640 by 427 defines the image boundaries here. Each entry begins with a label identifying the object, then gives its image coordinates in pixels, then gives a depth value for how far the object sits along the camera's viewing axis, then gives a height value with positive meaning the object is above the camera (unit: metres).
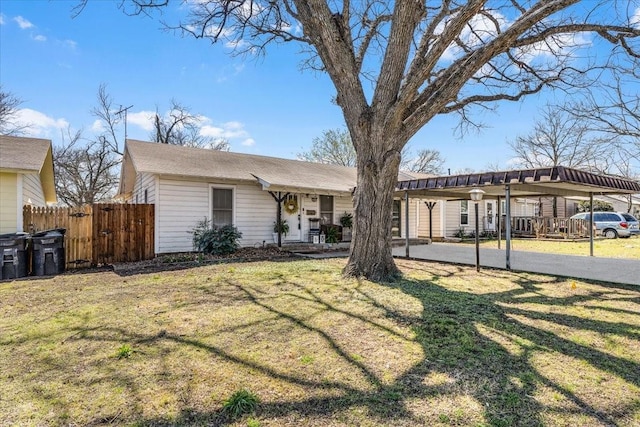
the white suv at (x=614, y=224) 20.02 -0.39
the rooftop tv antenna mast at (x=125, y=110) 19.45 +6.45
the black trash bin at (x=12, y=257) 7.79 -0.87
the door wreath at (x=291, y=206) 12.98 +0.50
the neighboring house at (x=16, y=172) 8.52 +1.21
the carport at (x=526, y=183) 6.93 +0.87
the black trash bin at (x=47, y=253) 8.14 -0.83
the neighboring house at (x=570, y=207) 27.69 +0.98
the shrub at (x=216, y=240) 10.57 -0.66
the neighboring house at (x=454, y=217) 18.97 +0.06
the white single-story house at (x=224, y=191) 10.65 +0.99
